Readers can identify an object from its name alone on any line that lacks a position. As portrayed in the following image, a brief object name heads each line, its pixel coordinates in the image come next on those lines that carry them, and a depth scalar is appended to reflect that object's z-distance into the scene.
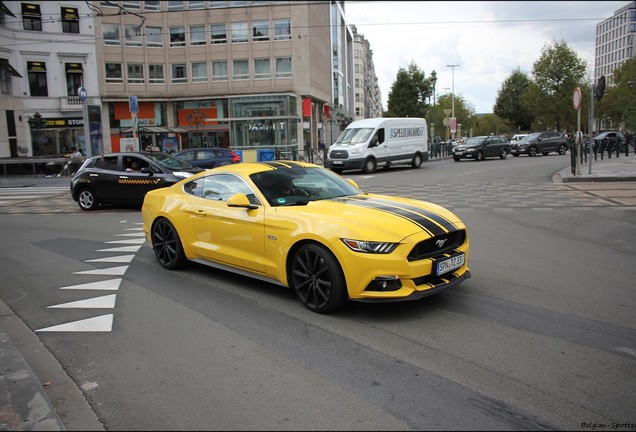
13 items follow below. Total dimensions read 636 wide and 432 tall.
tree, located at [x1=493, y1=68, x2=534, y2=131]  78.62
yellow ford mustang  4.91
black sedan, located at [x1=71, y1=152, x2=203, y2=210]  14.26
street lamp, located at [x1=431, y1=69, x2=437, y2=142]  43.25
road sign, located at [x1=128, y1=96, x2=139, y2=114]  20.73
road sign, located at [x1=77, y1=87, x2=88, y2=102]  24.30
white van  24.97
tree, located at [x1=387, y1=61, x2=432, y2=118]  61.25
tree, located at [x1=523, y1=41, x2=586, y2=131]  60.91
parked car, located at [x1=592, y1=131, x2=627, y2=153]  30.83
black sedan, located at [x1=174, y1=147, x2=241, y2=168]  23.97
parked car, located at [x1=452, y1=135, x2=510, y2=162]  35.41
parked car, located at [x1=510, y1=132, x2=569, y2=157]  39.22
